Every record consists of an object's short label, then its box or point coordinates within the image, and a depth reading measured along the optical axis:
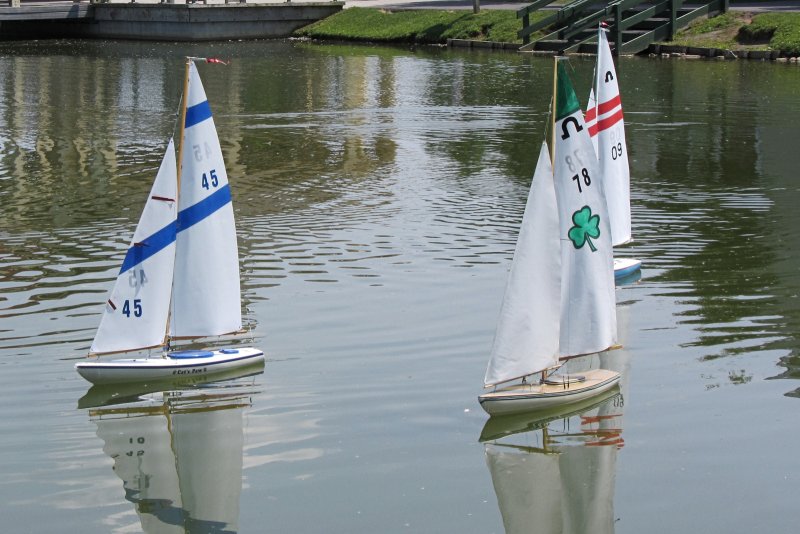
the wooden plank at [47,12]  71.81
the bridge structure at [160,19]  73.12
